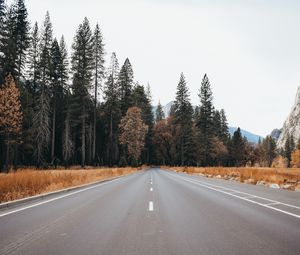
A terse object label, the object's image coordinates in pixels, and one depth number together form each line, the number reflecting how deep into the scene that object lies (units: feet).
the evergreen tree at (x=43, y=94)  138.10
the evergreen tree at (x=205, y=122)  254.06
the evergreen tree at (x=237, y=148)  333.83
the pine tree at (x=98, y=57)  163.53
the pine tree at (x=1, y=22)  114.21
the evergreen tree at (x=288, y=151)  437.99
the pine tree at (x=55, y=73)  156.18
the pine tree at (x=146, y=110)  270.34
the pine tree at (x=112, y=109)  214.07
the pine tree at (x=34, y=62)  157.24
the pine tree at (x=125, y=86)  238.89
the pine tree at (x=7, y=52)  118.11
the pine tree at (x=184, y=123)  257.75
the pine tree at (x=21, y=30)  136.26
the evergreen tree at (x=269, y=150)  504.84
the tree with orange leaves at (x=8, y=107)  104.01
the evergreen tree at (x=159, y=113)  395.38
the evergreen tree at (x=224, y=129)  347.83
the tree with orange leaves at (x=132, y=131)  207.82
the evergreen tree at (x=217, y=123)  334.69
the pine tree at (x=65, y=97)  151.02
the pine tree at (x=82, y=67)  152.97
